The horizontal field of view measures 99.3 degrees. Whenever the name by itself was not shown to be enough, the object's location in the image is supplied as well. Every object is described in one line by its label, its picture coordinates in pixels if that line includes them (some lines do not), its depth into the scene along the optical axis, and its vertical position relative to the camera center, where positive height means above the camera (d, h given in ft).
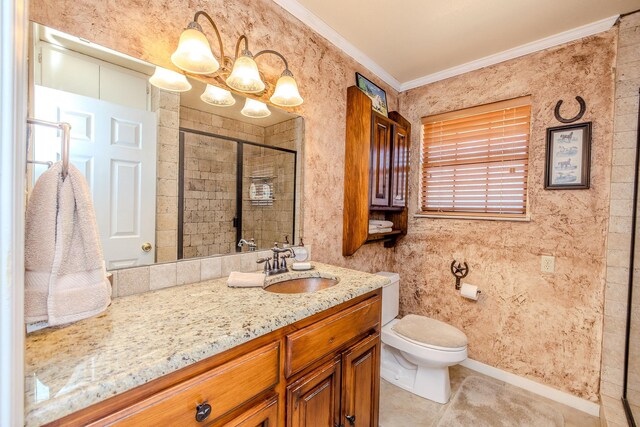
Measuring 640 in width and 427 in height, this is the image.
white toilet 5.66 -3.00
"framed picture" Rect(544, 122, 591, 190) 5.90 +1.31
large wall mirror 3.07 +0.72
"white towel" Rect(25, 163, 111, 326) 2.18 -0.43
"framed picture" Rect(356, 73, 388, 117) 7.20 +3.30
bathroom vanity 1.85 -1.29
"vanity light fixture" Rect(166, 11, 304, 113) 3.64 +2.11
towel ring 2.18 +0.50
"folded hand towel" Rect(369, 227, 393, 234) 7.14 -0.52
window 6.81 +1.44
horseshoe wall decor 5.93 +2.32
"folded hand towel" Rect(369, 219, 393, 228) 7.29 -0.36
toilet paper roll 7.09 -2.06
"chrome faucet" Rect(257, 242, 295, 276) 4.62 -0.96
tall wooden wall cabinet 6.52 +1.08
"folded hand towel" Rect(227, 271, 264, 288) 3.83 -1.05
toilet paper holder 7.47 -1.60
